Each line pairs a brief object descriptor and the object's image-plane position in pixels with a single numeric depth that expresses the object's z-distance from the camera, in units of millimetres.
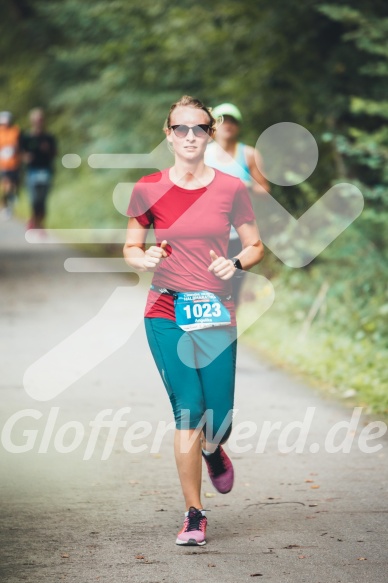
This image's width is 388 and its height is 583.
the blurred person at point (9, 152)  45092
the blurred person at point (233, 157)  17456
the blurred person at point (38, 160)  38063
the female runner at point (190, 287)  10420
